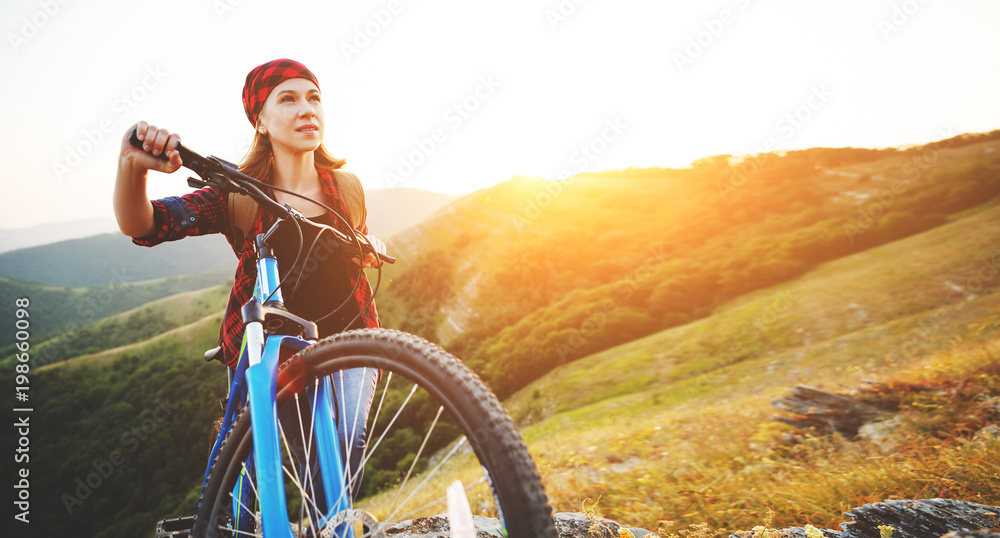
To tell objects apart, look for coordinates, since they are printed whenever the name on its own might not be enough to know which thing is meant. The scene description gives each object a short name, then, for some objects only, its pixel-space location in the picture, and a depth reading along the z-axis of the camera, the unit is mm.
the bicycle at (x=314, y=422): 1061
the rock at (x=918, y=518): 2061
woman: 1769
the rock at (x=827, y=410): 5867
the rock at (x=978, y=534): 1312
